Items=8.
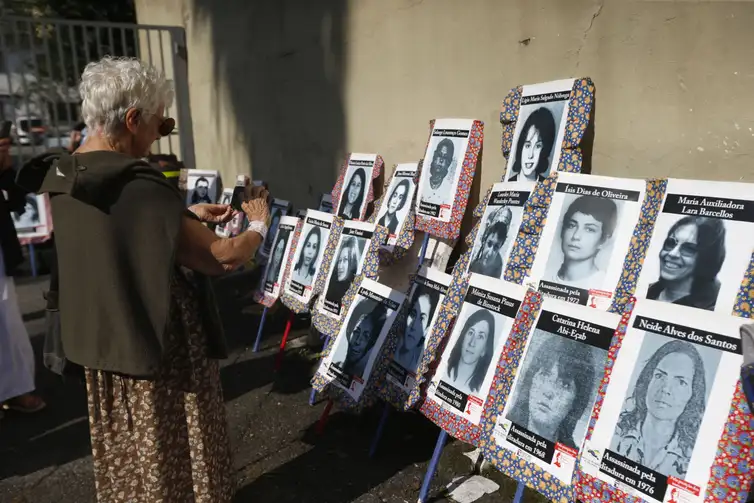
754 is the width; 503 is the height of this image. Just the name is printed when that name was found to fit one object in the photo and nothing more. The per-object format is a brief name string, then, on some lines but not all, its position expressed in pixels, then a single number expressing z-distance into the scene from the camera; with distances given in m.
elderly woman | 1.61
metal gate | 6.76
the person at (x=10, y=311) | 3.11
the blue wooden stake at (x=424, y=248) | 3.12
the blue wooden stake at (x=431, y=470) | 2.27
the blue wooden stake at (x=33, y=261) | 6.24
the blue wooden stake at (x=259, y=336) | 4.14
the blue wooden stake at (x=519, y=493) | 1.91
